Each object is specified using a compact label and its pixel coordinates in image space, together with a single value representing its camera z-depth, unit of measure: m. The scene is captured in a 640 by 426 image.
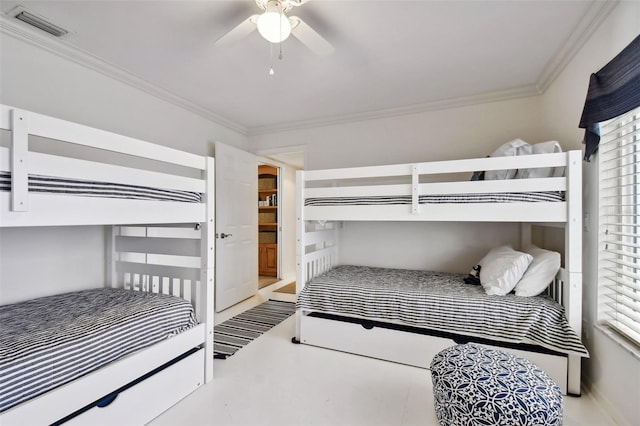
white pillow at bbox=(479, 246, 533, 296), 2.01
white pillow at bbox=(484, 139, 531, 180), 2.21
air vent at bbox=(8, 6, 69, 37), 1.76
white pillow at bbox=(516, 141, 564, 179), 2.00
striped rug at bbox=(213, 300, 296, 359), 2.42
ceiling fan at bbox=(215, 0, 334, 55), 1.51
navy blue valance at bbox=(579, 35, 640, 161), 1.36
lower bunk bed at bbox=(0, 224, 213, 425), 1.13
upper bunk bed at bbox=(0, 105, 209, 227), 1.05
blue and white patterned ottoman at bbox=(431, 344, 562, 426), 1.18
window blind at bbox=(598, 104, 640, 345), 1.47
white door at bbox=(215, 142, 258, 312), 3.37
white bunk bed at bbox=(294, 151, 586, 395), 1.78
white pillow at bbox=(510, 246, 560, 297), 1.94
